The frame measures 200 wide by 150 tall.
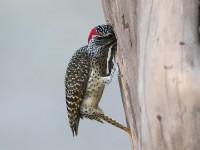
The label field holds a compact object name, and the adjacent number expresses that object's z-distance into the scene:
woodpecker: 5.61
